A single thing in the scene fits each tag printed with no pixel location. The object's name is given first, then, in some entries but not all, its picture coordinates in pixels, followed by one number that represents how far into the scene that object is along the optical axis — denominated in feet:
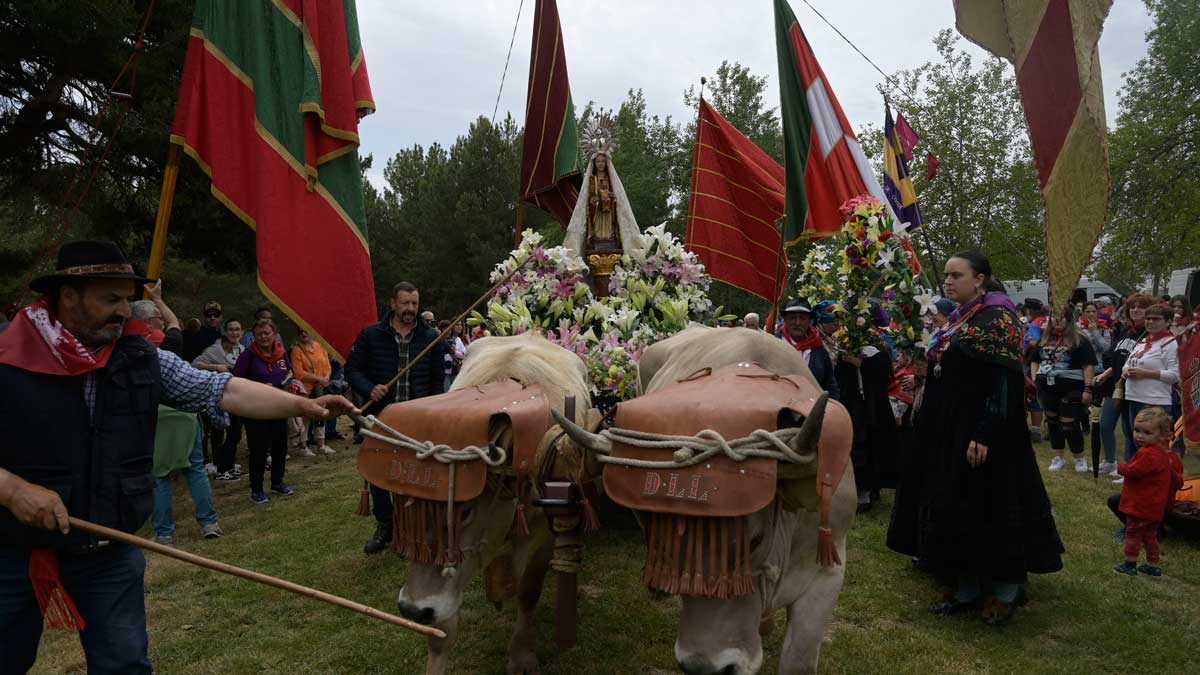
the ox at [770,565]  8.50
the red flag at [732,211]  28.48
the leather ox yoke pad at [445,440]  9.93
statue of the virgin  22.27
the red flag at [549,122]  26.50
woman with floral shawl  14.64
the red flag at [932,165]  41.60
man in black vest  8.98
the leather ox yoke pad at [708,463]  8.21
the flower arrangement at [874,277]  19.35
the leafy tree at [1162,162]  61.36
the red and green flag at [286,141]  15.47
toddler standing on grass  18.51
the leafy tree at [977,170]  73.87
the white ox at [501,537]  10.36
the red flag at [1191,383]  18.81
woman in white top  24.63
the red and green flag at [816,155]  24.66
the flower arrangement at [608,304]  17.76
